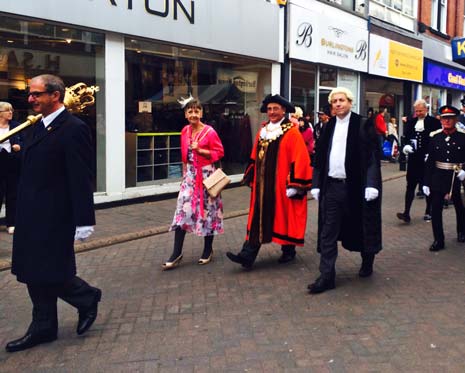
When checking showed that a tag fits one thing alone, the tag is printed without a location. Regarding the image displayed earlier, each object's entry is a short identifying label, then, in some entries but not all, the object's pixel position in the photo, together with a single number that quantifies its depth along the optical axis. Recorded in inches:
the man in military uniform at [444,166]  251.1
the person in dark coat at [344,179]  189.3
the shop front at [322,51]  526.9
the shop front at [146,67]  322.0
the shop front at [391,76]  689.6
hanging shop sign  430.0
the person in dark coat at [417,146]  318.0
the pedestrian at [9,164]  274.1
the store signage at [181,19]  316.5
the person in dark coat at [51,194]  136.3
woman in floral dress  218.5
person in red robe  212.5
